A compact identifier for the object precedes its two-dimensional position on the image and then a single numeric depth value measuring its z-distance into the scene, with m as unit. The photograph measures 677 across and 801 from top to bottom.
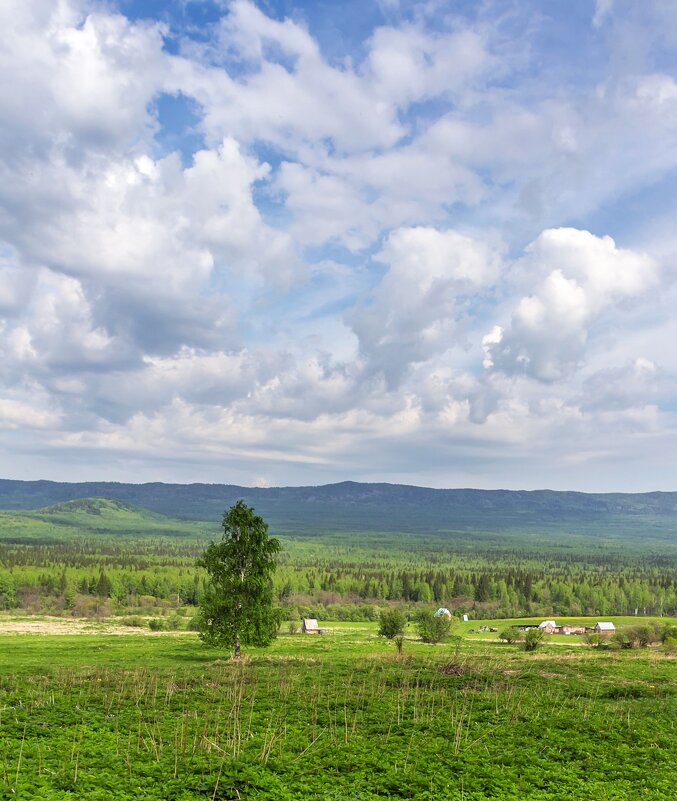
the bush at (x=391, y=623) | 79.44
